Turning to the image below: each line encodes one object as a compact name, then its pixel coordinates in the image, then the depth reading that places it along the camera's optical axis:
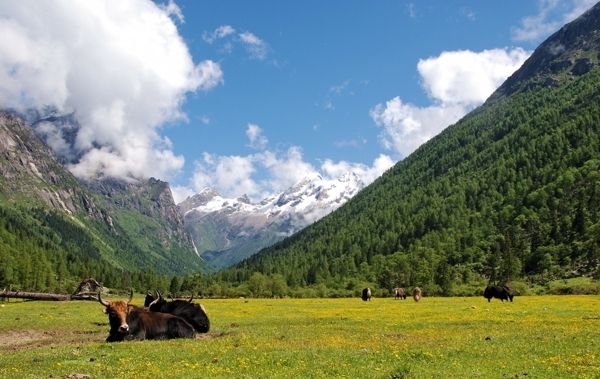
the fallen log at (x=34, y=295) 64.79
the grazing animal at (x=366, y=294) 89.50
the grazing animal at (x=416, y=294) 78.78
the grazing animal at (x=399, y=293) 98.84
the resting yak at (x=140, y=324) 24.41
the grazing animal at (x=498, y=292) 70.38
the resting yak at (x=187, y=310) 30.17
